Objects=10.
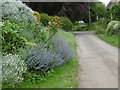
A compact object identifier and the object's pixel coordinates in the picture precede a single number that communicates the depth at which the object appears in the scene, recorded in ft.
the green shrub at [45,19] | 40.17
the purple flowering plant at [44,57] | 13.79
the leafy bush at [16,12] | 20.53
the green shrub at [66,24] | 61.50
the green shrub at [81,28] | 119.09
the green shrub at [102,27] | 67.51
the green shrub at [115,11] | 47.45
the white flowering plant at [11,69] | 10.55
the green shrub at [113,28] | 49.36
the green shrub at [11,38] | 14.59
